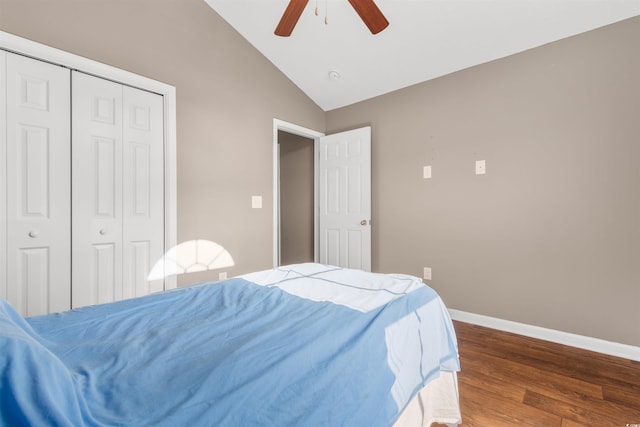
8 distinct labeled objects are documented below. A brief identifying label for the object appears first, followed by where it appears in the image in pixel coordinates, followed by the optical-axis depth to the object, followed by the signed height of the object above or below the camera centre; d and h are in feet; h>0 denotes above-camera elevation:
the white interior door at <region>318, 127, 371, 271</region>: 11.18 +0.73
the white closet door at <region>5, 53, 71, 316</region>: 5.89 +0.73
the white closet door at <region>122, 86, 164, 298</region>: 7.39 +0.78
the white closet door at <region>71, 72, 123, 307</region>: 6.65 +0.68
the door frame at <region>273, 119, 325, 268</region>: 10.71 +2.03
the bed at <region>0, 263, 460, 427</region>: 1.89 -1.23
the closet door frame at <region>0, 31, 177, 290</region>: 6.05 +3.39
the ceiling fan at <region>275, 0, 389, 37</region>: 5.32 +3.84
